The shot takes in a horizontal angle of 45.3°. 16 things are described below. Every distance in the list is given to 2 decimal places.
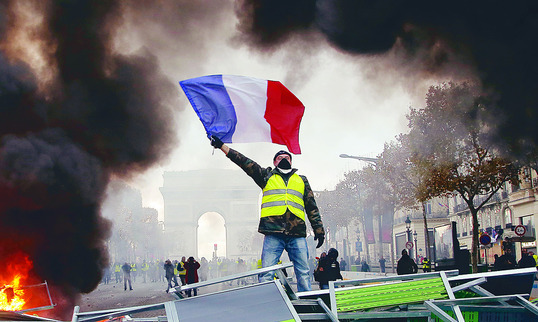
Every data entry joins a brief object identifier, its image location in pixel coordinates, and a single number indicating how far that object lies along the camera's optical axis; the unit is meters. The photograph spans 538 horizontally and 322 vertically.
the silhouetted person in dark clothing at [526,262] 13.03
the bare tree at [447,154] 25.00
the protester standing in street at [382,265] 39.66
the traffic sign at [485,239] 19.66
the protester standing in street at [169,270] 27.69
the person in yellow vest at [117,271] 44.84
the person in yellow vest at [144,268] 44.17
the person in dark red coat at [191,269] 19.77
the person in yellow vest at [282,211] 6.05
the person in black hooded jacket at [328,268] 12.27
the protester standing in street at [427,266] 26.88
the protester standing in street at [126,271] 30.70
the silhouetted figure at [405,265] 16.89
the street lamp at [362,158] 32.34
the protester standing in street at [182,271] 22.34
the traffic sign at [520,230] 20.47
